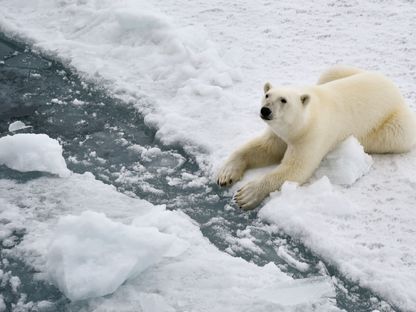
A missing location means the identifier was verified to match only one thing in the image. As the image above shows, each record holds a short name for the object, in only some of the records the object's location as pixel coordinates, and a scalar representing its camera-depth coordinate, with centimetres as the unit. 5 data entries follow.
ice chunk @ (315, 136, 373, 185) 813
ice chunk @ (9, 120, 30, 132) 937
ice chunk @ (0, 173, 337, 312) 581
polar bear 778
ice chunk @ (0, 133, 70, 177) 806
